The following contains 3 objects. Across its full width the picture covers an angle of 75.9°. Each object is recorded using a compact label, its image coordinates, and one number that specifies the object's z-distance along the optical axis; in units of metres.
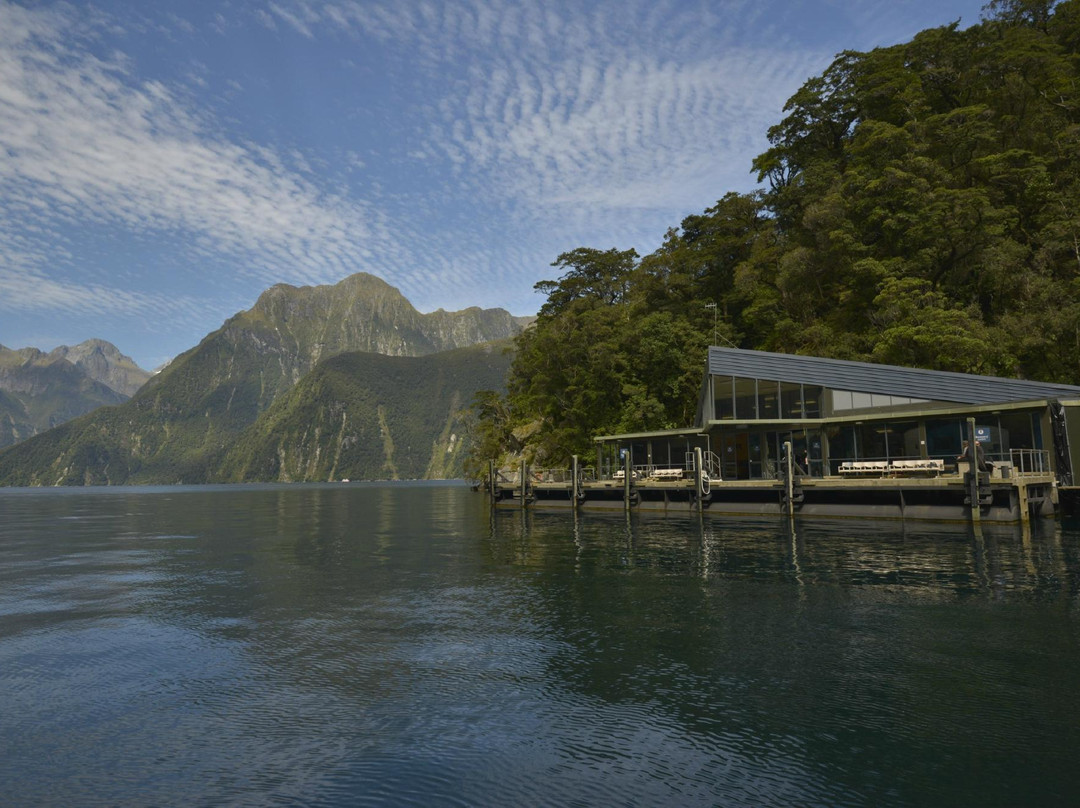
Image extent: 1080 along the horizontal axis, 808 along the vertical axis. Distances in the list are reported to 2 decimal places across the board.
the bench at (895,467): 35.56
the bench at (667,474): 47.53
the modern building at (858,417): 35.75
